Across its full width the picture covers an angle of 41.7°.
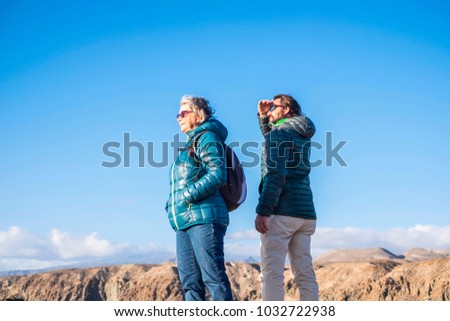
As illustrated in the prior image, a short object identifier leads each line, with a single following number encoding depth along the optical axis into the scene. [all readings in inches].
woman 199.3
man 223.8
